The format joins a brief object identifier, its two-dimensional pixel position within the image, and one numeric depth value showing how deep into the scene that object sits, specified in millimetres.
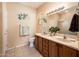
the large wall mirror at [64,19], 1460
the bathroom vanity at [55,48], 965
